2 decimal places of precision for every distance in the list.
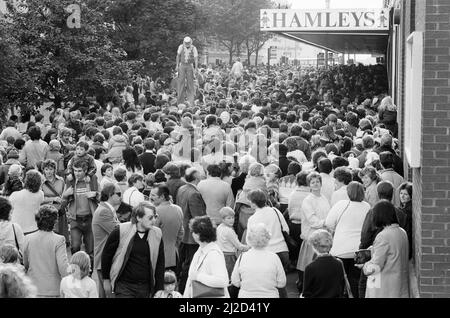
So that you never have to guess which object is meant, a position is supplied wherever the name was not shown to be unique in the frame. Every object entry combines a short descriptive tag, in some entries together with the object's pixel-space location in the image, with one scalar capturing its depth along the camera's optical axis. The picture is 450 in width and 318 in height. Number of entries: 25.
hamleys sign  27.22
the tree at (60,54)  26.30
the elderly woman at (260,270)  8.62
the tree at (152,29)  35.00
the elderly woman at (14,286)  6.76
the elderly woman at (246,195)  11.73
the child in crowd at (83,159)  12.88
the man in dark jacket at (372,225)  9.86
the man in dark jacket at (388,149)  13.63
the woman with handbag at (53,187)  12.66
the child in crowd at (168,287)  8.87
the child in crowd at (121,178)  12.27
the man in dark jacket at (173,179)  12.35
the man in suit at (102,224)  10.56
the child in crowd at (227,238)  10.45
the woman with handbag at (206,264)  8.58
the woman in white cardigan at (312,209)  11.35
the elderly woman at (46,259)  9.41
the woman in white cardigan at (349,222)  10.58
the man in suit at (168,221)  10.98
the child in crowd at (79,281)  8.59
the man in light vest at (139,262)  9.12
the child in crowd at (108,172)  12.82
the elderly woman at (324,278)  8.36
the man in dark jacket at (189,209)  11.71
